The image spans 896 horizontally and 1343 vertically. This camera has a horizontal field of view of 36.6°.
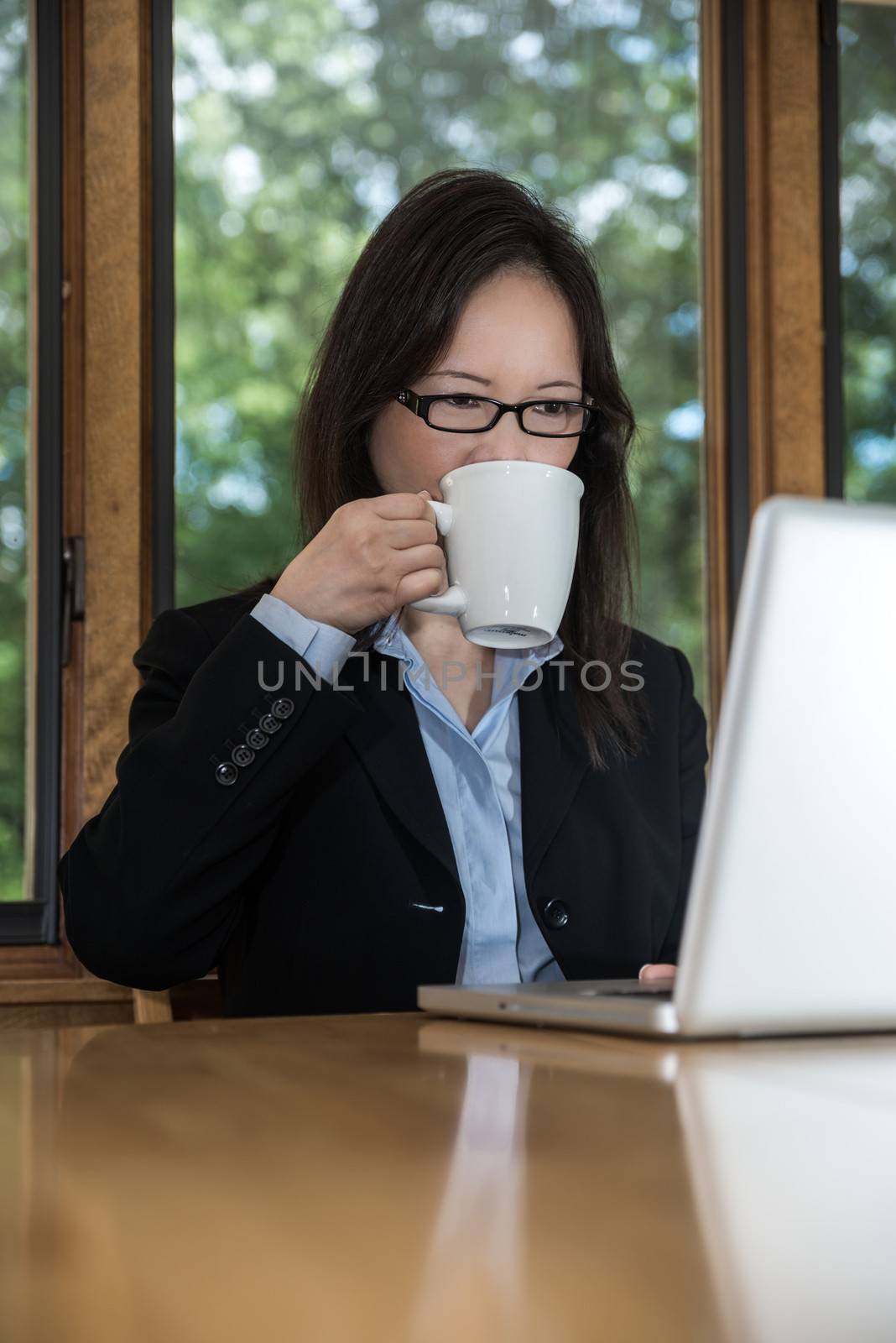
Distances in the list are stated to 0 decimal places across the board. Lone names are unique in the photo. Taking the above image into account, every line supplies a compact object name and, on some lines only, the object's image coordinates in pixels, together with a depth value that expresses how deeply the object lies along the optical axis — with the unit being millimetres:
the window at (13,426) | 1829
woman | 1048
